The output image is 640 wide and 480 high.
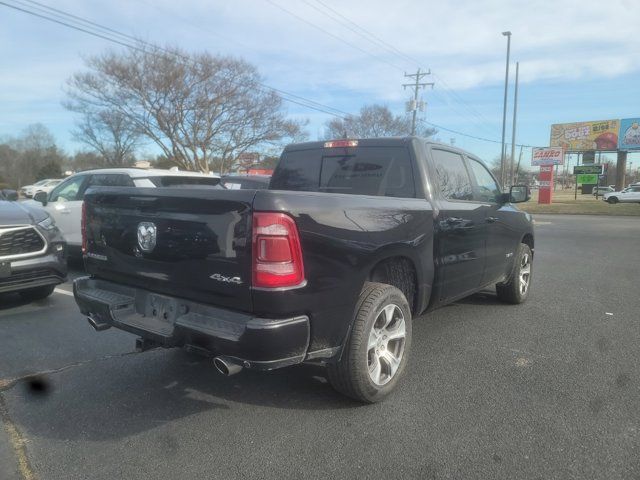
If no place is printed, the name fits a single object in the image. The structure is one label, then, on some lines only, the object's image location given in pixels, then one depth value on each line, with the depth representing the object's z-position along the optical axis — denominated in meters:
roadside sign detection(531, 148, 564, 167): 37.72
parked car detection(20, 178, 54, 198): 39.64
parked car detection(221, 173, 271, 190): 10.11
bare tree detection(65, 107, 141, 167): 32.94
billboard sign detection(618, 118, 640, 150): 52.09
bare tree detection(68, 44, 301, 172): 29.25
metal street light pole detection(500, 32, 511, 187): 30.24
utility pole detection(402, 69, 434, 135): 44.66
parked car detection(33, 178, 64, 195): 39.37
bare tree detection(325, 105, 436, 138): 52.58
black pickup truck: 2.62
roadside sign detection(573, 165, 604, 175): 46.22
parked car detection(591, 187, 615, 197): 61.91
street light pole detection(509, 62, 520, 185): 32.56
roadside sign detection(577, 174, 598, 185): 46.66
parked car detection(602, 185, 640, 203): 39.47
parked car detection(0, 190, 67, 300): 5.09
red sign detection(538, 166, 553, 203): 37.25
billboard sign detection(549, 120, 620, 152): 54.50
